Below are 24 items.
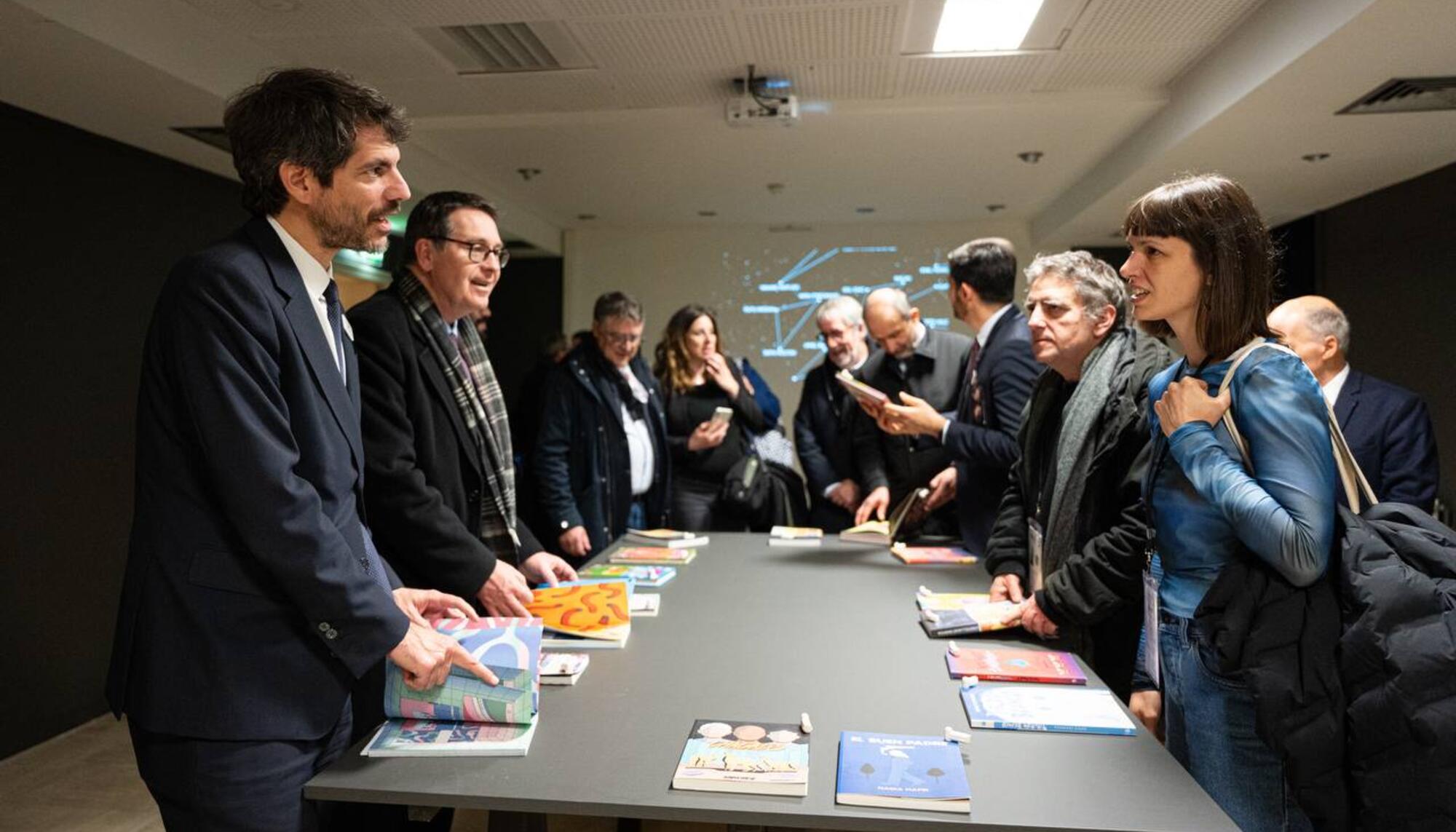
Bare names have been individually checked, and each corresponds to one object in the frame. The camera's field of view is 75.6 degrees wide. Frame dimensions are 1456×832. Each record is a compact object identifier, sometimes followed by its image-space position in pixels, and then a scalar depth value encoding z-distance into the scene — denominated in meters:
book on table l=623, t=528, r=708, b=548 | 2.93
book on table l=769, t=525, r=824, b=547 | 3.00
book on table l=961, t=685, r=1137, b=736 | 1.38
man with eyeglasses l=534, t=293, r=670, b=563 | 3.38
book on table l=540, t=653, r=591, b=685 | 1.59
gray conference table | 1.14
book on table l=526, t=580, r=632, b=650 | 1.82
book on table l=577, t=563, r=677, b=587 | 2.36
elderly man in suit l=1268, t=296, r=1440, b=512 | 2.80
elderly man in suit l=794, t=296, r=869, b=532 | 3.71
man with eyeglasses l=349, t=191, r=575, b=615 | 1.90
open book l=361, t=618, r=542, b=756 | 1.34
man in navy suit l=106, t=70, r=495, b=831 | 1.25
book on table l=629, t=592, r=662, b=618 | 2.06
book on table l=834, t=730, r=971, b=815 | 1.15
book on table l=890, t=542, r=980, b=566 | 2.62
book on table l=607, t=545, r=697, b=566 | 2.65
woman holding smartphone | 3.77
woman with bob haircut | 1.32
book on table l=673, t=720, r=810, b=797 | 1.19
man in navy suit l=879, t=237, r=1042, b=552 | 2.63
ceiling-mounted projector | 4.06
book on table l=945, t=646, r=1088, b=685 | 1.59
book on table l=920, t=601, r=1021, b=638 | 1.86
